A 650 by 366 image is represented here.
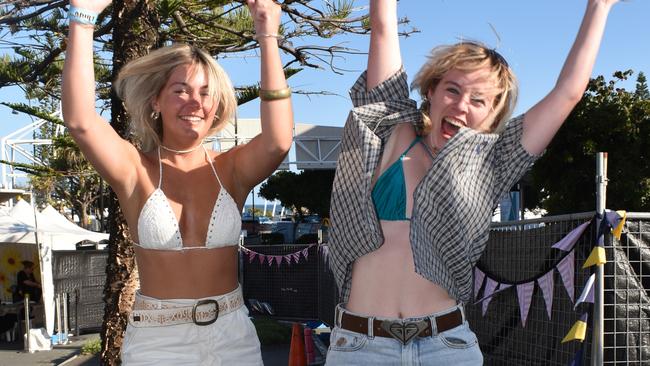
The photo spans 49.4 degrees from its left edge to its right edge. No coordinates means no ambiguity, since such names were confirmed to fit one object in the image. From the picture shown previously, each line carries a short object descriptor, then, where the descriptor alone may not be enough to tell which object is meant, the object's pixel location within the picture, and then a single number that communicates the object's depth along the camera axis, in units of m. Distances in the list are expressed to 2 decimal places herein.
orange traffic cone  7.92
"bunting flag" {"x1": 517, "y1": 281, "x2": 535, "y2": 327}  5.06
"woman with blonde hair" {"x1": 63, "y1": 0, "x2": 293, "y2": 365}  2.41
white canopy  12.63
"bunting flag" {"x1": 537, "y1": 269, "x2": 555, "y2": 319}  4.74
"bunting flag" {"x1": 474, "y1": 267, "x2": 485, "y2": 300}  5.99
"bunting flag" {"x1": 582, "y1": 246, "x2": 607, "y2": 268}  4.18
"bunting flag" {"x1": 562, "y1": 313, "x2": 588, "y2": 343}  4.16
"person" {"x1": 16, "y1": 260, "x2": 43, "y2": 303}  12.98
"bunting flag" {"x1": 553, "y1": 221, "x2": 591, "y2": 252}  4.46
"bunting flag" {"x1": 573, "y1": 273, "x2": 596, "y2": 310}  4.21
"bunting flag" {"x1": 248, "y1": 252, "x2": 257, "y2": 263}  13.70
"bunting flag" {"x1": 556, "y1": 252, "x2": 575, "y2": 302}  4.50
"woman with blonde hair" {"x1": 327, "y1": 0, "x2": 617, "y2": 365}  2.14
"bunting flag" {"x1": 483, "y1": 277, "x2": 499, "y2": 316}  5.72
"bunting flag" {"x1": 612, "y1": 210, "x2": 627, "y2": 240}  4.21
